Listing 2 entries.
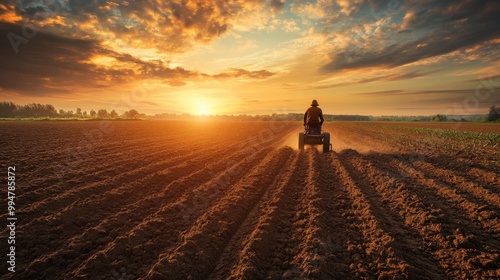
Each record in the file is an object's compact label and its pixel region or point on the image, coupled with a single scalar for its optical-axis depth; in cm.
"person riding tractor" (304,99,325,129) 1326
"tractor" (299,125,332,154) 1329
